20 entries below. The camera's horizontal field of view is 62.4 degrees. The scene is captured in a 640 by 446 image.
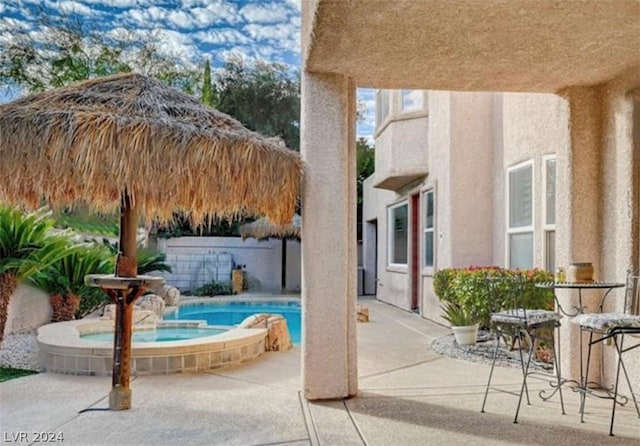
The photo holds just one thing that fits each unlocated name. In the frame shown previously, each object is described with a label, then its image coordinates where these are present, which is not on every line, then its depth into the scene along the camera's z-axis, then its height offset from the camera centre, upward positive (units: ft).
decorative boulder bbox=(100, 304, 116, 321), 34.04 -4.20
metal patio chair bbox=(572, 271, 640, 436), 14.40 -2.08
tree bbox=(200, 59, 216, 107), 80.94 +24.79
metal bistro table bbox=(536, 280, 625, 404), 16.49 -2.10
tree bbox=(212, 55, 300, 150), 84.23 +24.20
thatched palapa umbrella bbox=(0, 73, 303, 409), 15.43 +2.69
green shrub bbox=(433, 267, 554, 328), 25.58 -2.16
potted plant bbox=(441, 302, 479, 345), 28.09 -4.11
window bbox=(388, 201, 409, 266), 48.29 +1.46
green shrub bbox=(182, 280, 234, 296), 61.31 -4.79
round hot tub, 21.86 -4.47
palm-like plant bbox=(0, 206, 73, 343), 25.14 +0.04
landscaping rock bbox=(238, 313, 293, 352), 27.55 -4.20
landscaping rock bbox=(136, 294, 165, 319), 41.16 -4.32
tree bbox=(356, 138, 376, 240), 84.79 +13.88
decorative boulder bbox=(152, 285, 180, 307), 49.85 -4.38
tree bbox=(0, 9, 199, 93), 72.08 +28.52
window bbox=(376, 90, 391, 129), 44.72 +12.57
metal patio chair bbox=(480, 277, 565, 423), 16.55 -2.25
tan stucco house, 14.08 +5.57
